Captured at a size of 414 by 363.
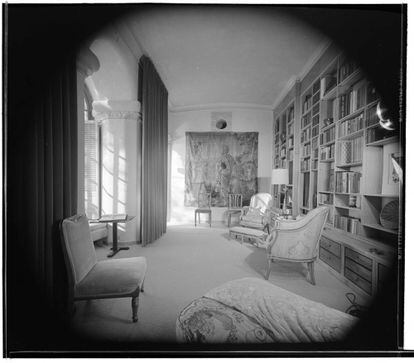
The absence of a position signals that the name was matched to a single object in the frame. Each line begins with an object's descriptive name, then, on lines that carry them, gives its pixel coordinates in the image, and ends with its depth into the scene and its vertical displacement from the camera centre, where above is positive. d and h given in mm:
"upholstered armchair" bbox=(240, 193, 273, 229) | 3258 -646
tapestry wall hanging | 3889 +341
